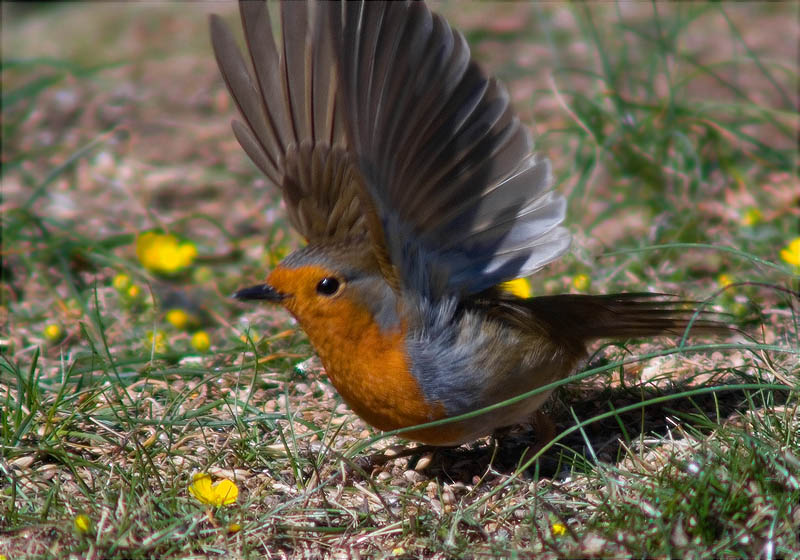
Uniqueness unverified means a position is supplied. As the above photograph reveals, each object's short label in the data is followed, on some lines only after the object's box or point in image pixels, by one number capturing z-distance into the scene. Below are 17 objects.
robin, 5.56
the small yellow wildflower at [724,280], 8.71
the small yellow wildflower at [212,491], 5.98
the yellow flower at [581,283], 8.93
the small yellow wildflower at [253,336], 8.45
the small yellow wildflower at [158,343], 8.19
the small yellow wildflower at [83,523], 5.45
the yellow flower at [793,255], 8.21
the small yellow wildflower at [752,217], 9.95
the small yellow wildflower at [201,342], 8.20
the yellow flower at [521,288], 8.59
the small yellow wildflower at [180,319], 9.24
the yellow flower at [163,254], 9.97
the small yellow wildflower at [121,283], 9.30
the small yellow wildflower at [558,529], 5.52
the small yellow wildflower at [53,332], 8.80
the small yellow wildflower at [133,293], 9.27
